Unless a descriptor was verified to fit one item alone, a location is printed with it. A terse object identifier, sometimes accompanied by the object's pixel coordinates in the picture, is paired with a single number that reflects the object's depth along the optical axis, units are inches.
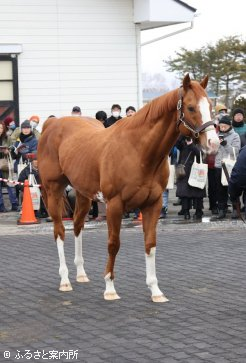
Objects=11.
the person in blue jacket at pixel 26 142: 632.4
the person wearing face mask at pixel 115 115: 669.9
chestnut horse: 301.7
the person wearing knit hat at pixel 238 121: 622.8
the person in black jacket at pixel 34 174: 621.9
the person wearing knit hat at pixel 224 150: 579.5
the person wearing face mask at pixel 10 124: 704.7
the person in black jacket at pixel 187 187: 580.4
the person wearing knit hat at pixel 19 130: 675.4
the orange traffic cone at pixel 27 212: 594.2
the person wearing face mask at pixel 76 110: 684.7
